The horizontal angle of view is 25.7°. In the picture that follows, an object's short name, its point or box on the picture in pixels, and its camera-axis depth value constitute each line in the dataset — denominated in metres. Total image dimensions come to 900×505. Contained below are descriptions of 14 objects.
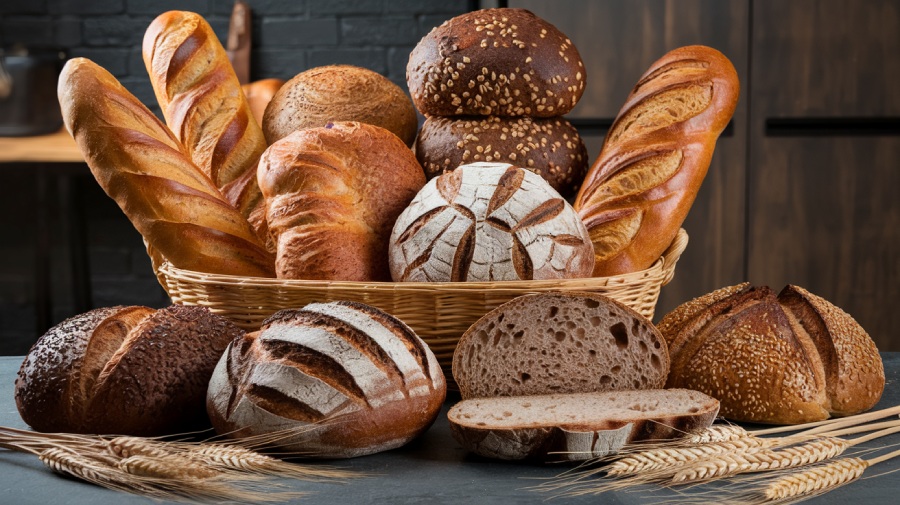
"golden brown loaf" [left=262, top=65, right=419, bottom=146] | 2.19
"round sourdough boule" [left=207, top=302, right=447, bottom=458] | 1.64
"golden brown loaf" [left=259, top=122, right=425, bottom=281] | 1.95
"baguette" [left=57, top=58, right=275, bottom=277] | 1.98
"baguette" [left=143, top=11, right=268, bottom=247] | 2.19
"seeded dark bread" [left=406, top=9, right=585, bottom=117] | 2.12
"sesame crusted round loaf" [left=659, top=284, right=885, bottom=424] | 1.75
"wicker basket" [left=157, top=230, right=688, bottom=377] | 1.83
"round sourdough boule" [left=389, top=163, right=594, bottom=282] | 1.88
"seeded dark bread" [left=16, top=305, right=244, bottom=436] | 1.68
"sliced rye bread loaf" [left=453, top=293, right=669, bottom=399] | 1.74
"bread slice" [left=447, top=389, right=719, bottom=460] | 1.63
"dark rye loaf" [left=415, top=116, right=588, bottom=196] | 2.11
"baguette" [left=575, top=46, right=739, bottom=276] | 2.06
